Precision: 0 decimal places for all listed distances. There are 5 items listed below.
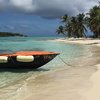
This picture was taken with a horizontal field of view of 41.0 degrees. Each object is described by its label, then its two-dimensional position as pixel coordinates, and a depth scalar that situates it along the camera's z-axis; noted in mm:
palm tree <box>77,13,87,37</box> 40059
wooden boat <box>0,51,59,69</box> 7228
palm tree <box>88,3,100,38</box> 33344
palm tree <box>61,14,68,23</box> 43228
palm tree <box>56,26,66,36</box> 45699
